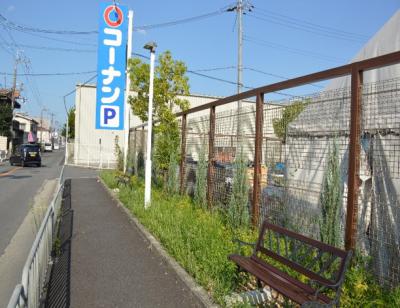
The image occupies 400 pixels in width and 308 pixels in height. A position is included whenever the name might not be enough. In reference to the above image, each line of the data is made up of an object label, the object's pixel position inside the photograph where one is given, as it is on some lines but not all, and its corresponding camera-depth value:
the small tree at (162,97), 11.66
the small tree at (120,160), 19.65
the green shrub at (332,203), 4.74
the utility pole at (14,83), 48.32
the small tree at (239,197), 6.91
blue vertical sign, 17.59
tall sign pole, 17.02
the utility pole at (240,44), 24.36
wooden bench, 3.45
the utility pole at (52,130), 111.86
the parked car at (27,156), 31.78
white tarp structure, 4.57
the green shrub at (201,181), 9.03
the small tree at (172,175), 10.86
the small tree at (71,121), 69.81
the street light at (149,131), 9.49
